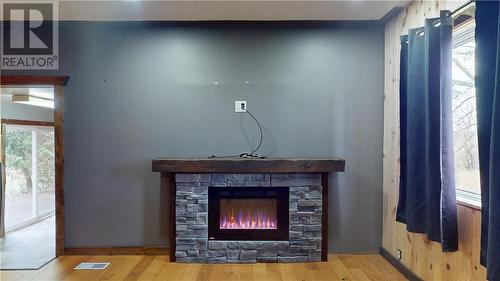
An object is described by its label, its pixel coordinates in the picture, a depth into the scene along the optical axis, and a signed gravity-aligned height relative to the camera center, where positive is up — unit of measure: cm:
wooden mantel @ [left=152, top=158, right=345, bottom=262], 289 -23
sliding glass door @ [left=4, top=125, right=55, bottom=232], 489 -55
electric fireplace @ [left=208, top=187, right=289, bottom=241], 308 -71
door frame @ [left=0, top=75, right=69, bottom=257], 321 +11
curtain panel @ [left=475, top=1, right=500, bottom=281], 150 +8
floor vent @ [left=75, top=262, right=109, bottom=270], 293 -116
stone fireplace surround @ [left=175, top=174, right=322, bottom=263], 303 -84
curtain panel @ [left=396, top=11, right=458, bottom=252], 204 +2
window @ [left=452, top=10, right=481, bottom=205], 205 +17
